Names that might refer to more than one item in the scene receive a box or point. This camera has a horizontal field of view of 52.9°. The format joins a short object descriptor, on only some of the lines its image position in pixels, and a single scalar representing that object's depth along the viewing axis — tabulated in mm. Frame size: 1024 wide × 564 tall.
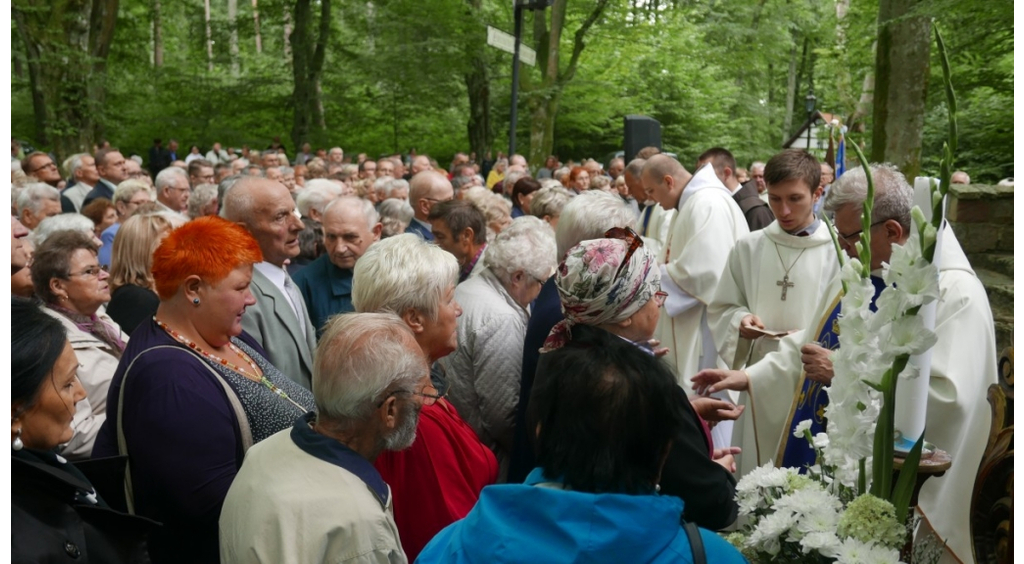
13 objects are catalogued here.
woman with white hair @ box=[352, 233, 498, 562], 2971
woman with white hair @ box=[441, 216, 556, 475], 4039
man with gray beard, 2346
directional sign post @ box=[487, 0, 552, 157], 12344
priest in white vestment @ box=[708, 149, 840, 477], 5273
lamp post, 21938
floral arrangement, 1844
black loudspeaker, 14359
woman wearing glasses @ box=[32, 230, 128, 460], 4066
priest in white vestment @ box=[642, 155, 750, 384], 6418
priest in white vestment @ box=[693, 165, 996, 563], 3408
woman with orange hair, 2838
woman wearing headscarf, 2649
